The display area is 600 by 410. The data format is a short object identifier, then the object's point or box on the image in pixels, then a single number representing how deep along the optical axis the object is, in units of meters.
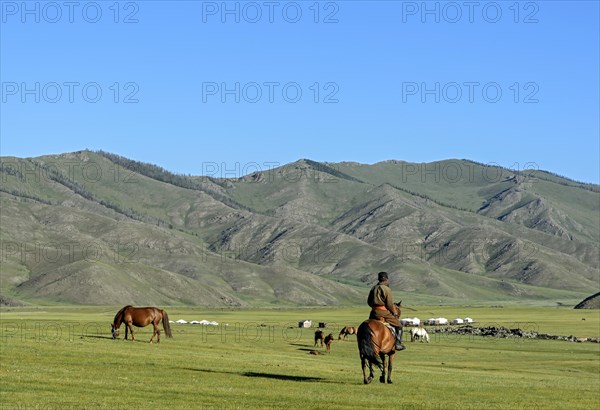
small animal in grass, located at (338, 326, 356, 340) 81.28
